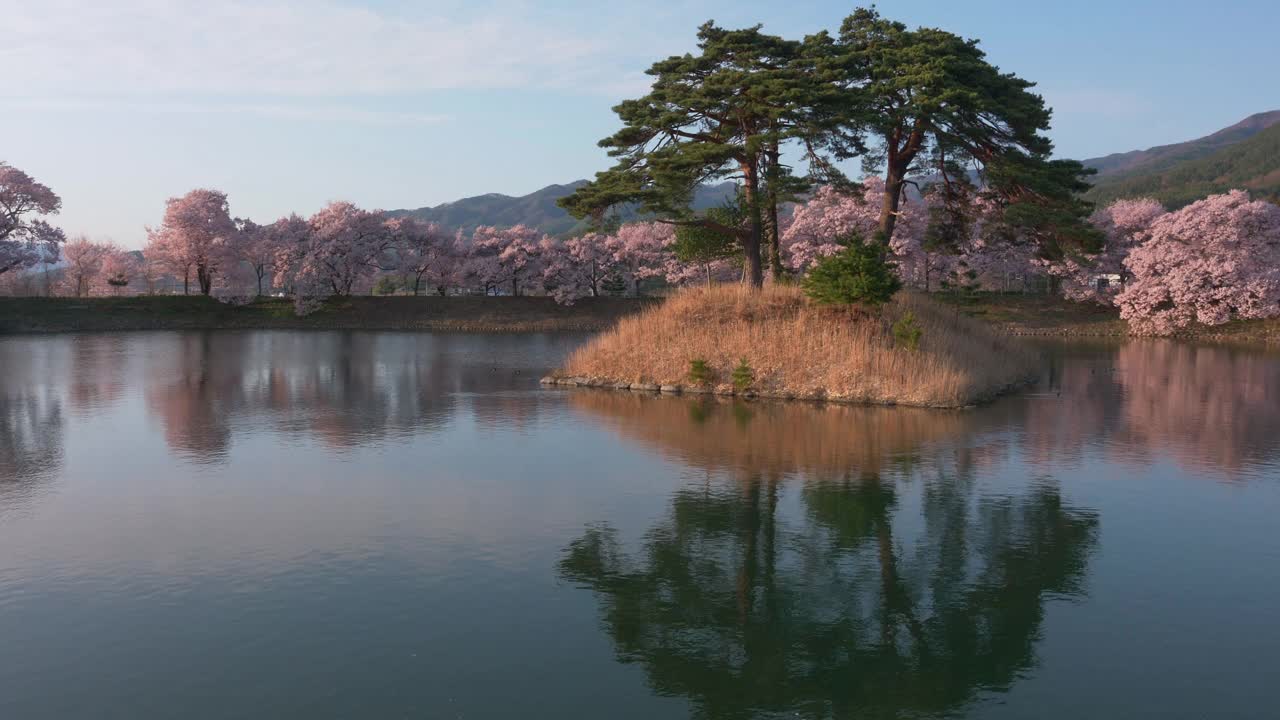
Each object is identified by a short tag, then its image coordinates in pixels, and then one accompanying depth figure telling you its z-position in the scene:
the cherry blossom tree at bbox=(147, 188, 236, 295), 84.75
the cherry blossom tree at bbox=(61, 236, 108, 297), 105.94
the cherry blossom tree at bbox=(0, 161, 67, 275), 77.44
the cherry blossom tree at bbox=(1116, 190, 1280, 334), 63.28
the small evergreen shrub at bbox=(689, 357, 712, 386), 30.97
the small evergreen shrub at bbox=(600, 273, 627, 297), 96.56
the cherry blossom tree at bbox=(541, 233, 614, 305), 91.88
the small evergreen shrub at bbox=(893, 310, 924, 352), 29.72
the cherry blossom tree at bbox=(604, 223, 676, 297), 93.69
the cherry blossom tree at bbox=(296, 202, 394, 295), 85.62
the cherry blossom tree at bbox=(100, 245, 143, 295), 100.88
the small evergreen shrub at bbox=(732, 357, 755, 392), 30.11
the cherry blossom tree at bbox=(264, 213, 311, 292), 86.75
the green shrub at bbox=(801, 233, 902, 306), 30.58
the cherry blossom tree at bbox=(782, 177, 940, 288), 79.81
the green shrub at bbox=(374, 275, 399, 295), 124.94
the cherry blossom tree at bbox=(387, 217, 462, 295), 91.75
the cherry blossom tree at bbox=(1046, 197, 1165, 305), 76.19
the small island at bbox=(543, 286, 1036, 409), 28.70
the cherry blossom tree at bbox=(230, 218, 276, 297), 87.88
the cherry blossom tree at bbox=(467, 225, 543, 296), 91.50
